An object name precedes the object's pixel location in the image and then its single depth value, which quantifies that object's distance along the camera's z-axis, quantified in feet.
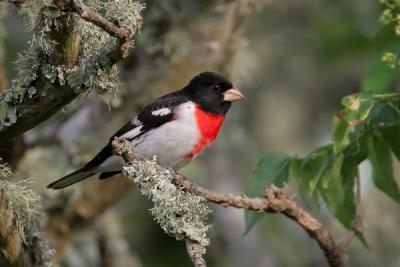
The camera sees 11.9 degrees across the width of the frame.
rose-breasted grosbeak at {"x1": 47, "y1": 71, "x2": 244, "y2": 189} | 33.63
